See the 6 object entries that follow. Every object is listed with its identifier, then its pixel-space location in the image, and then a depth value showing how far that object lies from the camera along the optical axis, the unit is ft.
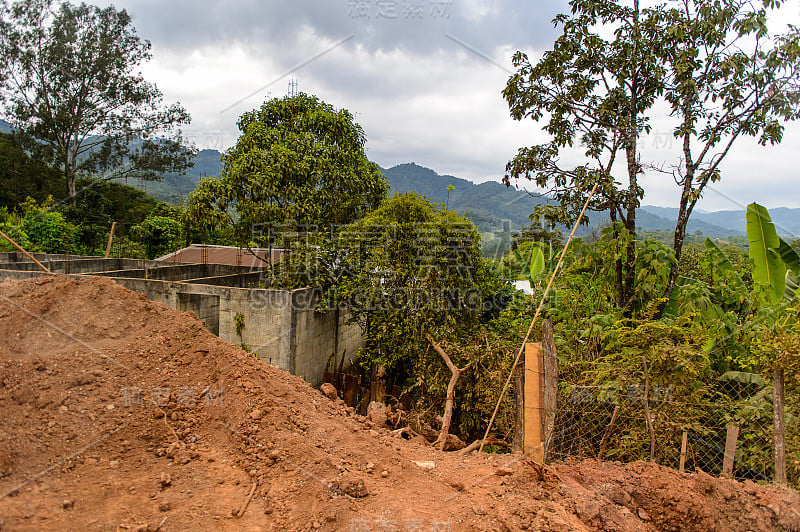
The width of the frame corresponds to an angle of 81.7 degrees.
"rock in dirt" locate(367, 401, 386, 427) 19.02
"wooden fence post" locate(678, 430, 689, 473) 12.17
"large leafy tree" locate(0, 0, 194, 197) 77.46
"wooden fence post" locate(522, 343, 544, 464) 11.98
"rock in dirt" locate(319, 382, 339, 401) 20.67
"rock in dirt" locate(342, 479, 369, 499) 11.19
